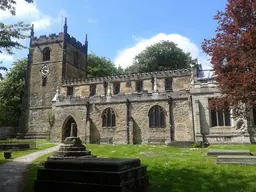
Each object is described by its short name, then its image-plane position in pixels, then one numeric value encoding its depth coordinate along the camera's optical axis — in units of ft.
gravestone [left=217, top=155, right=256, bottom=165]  34.88
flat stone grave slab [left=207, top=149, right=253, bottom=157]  41.73
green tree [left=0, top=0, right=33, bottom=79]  28.48
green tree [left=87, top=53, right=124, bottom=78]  161.58
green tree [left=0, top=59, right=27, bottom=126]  123.65
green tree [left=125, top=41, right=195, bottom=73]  140.46
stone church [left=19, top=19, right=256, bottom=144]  74.13
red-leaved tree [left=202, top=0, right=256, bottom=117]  33.94
